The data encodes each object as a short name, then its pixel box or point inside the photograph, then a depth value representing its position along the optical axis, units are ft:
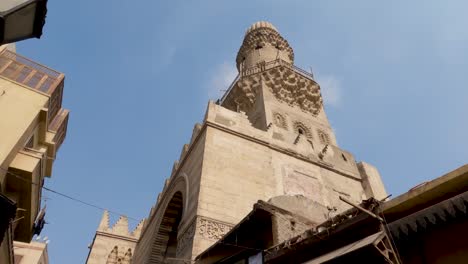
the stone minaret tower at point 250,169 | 27.04
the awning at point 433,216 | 10.93
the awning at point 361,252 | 11.16
